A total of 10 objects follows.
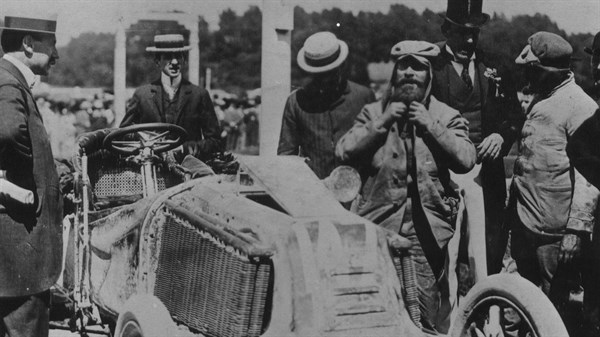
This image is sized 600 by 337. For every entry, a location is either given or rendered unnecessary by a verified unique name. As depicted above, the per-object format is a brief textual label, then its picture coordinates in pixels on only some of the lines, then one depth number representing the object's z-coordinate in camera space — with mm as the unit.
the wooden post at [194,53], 9185
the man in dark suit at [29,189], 4242
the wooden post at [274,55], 6980
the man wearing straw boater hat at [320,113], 5750
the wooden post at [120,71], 9652
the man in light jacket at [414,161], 4941
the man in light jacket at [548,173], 5188
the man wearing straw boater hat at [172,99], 7043
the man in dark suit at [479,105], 5887
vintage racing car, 3760
